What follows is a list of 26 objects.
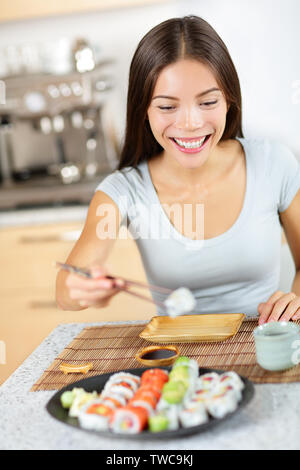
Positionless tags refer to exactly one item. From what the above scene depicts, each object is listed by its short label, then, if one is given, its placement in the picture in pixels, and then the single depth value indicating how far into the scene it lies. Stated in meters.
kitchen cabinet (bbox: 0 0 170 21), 2.89
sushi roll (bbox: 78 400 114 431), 1.20
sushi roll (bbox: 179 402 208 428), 1.19
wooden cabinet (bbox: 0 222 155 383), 2.72
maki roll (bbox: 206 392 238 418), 1.20
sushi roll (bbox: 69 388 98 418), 1.25
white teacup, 1.33
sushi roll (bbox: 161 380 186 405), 1.20
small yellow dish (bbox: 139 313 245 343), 1.48
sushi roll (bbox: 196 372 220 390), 1.25
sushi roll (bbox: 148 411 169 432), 1.18
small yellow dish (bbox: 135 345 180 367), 1.40
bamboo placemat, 1.36
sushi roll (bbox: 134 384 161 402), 1.23
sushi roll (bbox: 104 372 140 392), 1.28
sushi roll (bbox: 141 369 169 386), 1.26
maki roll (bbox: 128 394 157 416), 1.21
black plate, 1.18
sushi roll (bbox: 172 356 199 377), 1.28
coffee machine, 2.93
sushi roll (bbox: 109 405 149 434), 1.19
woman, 1.60
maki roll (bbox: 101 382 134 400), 1.26
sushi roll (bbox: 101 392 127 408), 1.22
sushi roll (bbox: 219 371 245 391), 1.24
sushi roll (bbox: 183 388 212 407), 1.21
